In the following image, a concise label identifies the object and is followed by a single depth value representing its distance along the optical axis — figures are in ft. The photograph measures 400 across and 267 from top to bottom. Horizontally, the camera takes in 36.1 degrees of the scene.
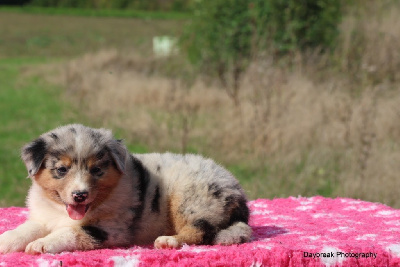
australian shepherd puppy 12.87
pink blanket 12.35
